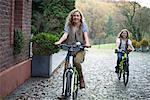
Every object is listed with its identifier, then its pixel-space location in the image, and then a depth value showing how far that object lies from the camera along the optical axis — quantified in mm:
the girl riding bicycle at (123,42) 10875
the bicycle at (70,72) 6874
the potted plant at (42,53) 11156
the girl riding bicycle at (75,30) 7383
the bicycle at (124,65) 10570
